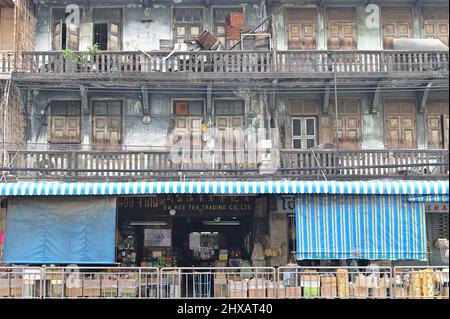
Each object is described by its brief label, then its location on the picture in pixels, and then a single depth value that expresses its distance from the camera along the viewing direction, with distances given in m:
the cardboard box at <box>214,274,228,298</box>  17.08
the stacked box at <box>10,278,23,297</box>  16.70
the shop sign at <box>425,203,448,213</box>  20.58
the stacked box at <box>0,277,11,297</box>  16.73
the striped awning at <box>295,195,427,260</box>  18.42
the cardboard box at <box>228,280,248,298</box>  16.94
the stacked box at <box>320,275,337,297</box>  16.84
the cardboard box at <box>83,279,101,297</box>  16.70
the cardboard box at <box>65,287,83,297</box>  16.72
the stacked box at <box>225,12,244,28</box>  22.20
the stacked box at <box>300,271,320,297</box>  16.80
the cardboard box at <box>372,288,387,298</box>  16.72
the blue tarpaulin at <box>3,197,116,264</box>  18.59
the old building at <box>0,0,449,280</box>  20.20
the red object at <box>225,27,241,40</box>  22.14
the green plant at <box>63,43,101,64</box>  20.83
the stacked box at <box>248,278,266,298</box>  16.83
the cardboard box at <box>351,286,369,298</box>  16.83
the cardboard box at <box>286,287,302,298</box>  16.77
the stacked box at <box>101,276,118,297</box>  16.73
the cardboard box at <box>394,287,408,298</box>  16.56
